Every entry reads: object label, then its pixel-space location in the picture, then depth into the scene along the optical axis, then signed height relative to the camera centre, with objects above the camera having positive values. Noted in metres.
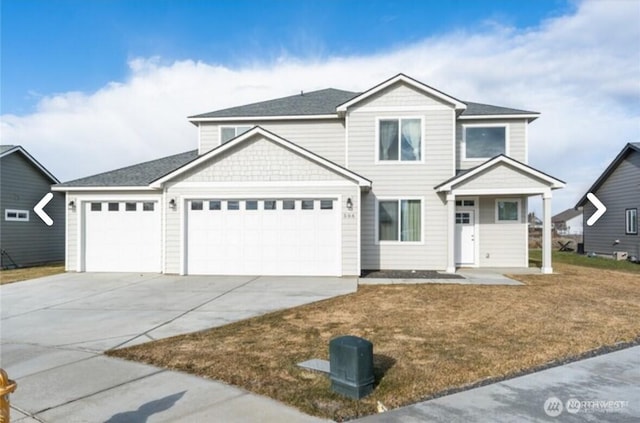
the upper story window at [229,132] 15.31 +3.10
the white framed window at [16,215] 16.88 -0.16
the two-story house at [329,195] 12.48 +0.53
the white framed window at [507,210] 14.59 +0.02
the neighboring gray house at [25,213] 16.80 -0.09
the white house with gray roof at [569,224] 49.00 -1.75
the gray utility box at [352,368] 3.78 -1.55
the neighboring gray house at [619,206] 19.17 +0.25
